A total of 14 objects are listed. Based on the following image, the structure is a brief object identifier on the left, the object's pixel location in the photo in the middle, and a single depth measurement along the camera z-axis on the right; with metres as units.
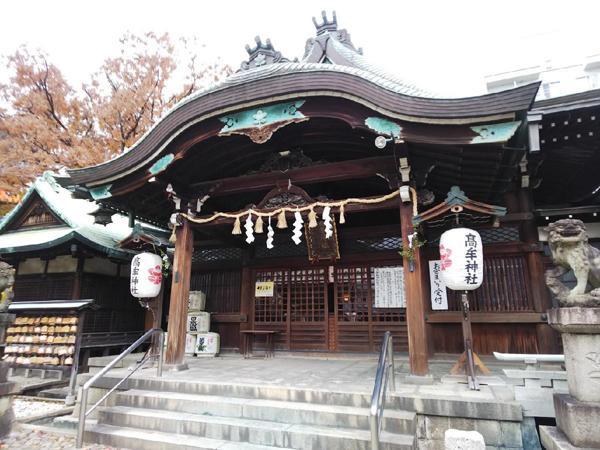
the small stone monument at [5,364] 5.70
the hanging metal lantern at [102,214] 9.32
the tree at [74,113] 17.02
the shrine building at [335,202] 6.05
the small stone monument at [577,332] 3.78
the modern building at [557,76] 18.56
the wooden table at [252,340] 9.89
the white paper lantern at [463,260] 5.86
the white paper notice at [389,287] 9.26
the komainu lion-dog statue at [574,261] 4.15
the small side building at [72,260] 11.11
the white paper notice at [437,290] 8.63
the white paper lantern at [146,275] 8.32
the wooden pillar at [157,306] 8.34
